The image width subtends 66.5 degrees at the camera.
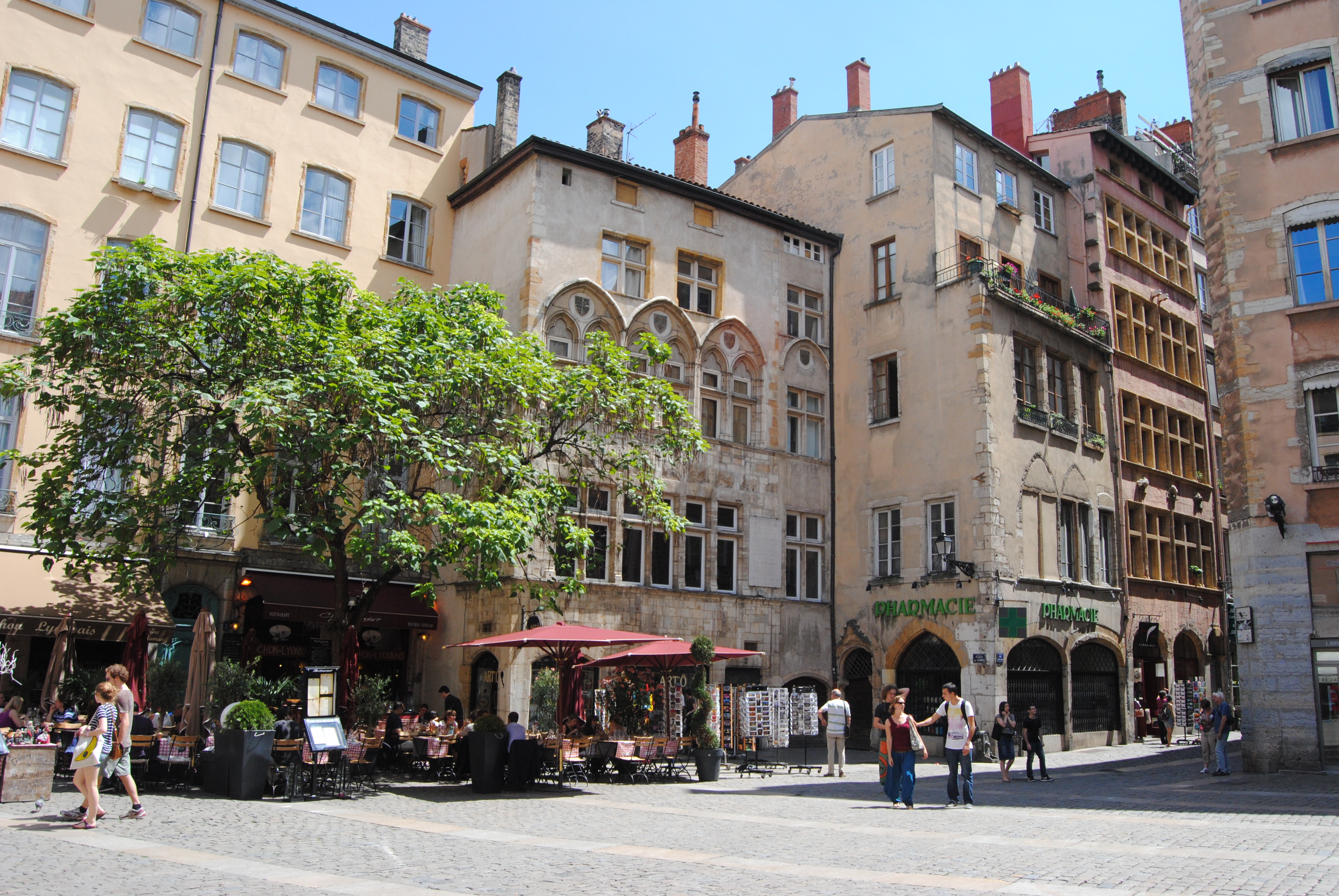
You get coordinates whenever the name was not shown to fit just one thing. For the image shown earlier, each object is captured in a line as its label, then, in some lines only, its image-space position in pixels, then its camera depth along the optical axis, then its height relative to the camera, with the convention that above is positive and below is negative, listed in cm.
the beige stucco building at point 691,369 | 2289 +750
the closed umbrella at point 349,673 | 1644 -11
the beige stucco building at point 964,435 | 2391 +608
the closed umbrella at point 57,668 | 1689 -16
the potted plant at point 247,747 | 1336 -108
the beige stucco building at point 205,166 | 2005 +1093
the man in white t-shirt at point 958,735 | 1375 -71
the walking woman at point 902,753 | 1340 -93
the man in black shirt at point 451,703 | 1867 -61
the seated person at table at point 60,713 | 1546 -83
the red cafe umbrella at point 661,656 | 1716 +30
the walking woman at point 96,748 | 1027 -89
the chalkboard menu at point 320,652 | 2242 +28
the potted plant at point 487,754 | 1502 -121
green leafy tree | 1463 +371
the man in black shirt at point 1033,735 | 1819 -90
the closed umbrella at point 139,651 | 1644 +15
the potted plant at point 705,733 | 1736 -97
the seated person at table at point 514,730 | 1530 -88
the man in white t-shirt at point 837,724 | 1814 -78
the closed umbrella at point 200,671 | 1550 -14
